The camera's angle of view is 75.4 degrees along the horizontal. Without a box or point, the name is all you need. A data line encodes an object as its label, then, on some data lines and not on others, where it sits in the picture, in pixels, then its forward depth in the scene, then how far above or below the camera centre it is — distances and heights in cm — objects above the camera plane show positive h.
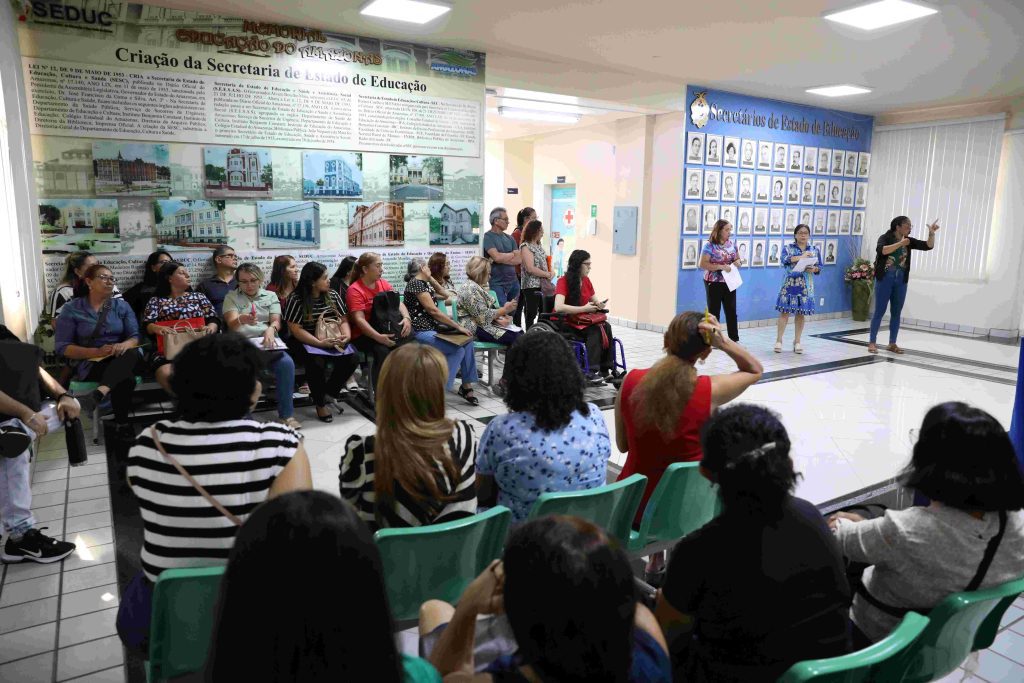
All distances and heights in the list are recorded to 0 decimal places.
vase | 1080 -105
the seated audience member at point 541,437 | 223 -71
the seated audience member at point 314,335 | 518 -87
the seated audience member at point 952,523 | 164 -72
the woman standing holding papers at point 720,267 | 785 -42
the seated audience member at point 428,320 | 557 -79
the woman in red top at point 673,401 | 251 -65
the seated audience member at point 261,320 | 493 -74
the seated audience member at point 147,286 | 529 -53
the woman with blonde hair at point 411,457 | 198 -69
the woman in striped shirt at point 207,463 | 169 -62
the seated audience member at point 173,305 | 477 -62
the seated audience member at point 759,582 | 139 -73
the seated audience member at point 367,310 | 538 -70
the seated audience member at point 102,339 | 438 -80
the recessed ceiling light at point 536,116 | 963 +165
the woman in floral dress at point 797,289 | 800 -68
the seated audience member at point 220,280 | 548 -48
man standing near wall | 715 -33
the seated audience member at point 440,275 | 572 -43
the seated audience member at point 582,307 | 588 -69
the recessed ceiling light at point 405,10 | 538 +176
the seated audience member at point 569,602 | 100 -56
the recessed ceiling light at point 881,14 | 524 +178
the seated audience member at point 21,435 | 286 -93
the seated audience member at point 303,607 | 91 -53
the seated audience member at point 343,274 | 584 -46
